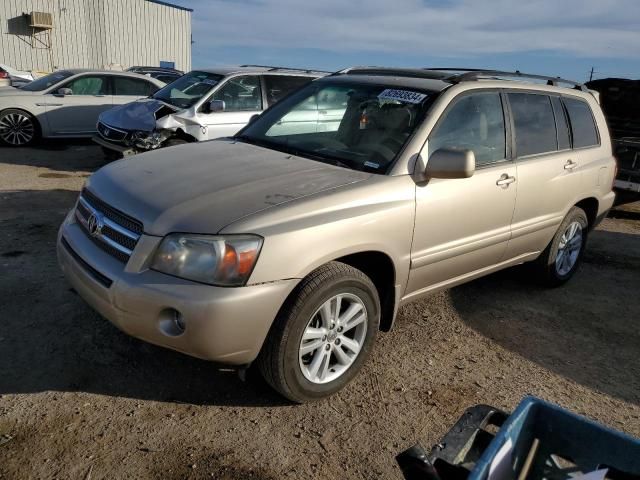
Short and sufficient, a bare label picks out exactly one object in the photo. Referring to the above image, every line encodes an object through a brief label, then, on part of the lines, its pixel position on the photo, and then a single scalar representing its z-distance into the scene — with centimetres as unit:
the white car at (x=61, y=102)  1007
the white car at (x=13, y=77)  1650
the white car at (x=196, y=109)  779
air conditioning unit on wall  2647
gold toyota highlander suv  259
